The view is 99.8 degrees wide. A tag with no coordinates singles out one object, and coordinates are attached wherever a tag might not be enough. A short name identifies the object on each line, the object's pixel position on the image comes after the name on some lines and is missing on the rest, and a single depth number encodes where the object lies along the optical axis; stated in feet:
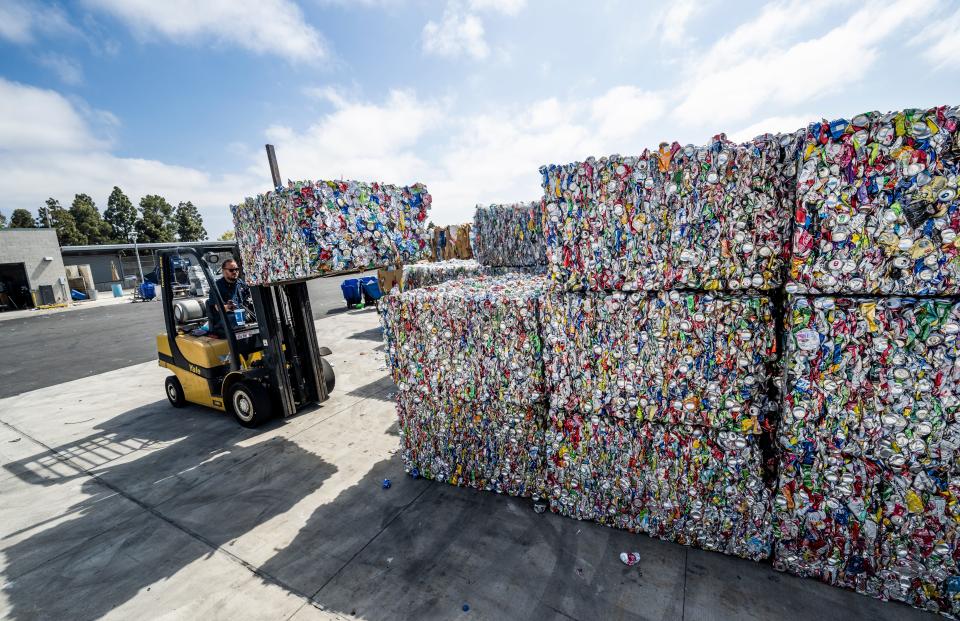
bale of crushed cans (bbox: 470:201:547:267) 23.36
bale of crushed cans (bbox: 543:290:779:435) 8.87
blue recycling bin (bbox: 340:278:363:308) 56.34
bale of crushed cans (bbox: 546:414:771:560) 9.67
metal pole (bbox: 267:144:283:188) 15.46
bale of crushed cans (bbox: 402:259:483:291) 30.27
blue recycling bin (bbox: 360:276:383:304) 55.06
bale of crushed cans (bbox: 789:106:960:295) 6.82
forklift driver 20.02
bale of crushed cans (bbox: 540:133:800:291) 8.27
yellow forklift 19.29
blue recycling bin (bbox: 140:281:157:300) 88.33
